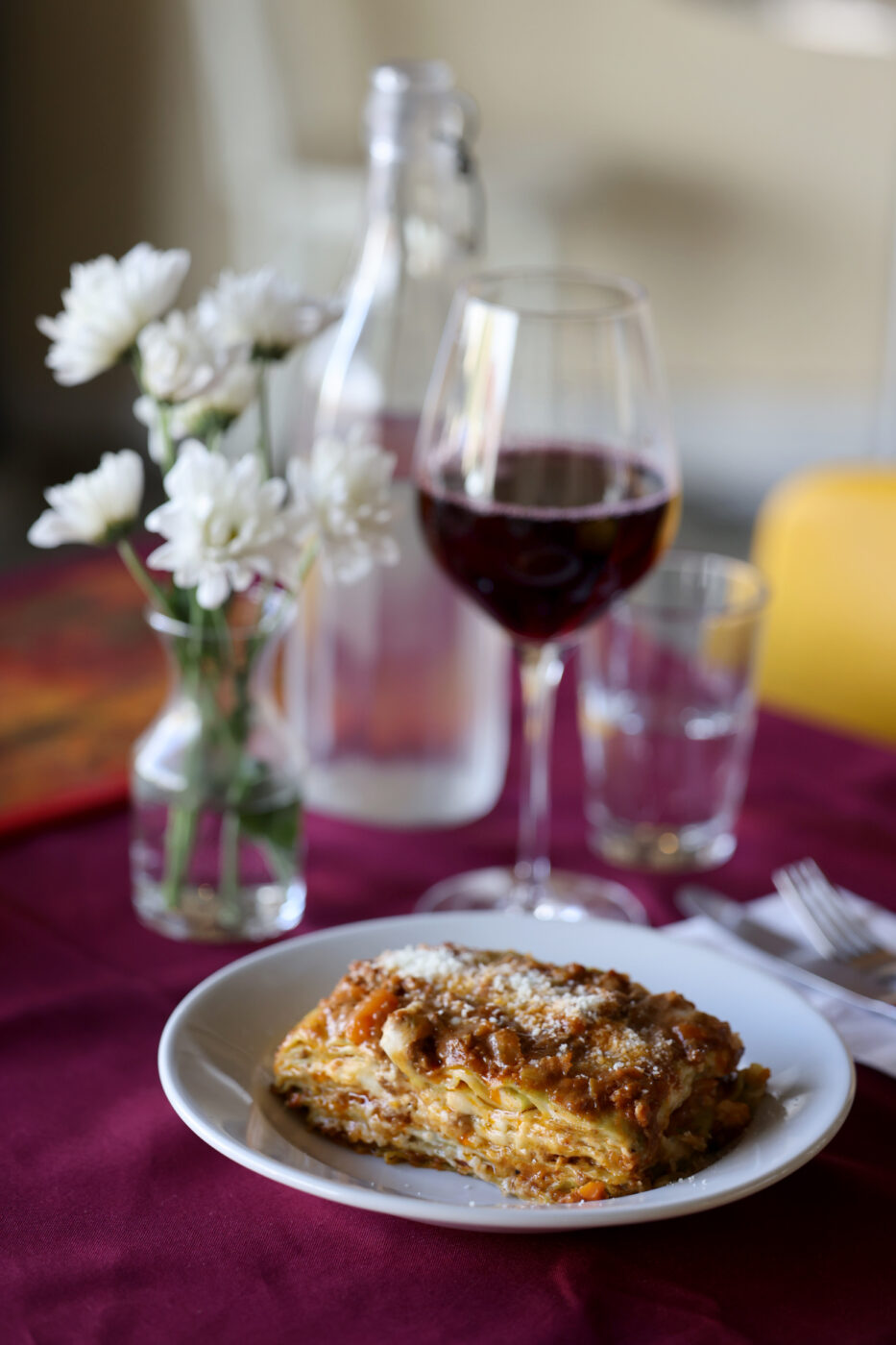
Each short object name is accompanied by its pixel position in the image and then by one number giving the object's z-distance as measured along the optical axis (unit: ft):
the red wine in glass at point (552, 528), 2.76
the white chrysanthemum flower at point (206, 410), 2.64
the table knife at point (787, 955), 2.48
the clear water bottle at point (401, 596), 3.20
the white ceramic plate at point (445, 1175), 1.76
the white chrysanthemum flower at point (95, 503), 2.59
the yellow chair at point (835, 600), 4.88
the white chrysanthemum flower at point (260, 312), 2.68
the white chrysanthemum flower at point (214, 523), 2.44
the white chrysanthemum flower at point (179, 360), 2.51
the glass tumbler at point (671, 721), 3.20
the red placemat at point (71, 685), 3.40
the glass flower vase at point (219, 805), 2.82
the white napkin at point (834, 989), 2.42
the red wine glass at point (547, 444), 2.73
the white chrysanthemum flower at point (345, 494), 2.65
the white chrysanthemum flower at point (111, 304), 2.60
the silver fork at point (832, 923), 2.61
